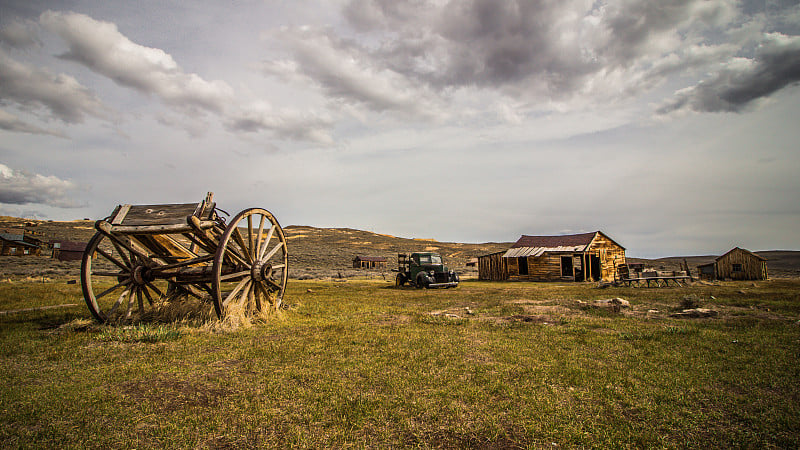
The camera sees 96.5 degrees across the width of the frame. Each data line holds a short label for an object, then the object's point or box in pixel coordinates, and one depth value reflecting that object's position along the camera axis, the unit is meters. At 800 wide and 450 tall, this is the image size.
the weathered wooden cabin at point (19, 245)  43.50
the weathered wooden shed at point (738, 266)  29.58
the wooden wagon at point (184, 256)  8.22
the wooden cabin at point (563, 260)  31.81
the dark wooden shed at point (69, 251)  41.31
